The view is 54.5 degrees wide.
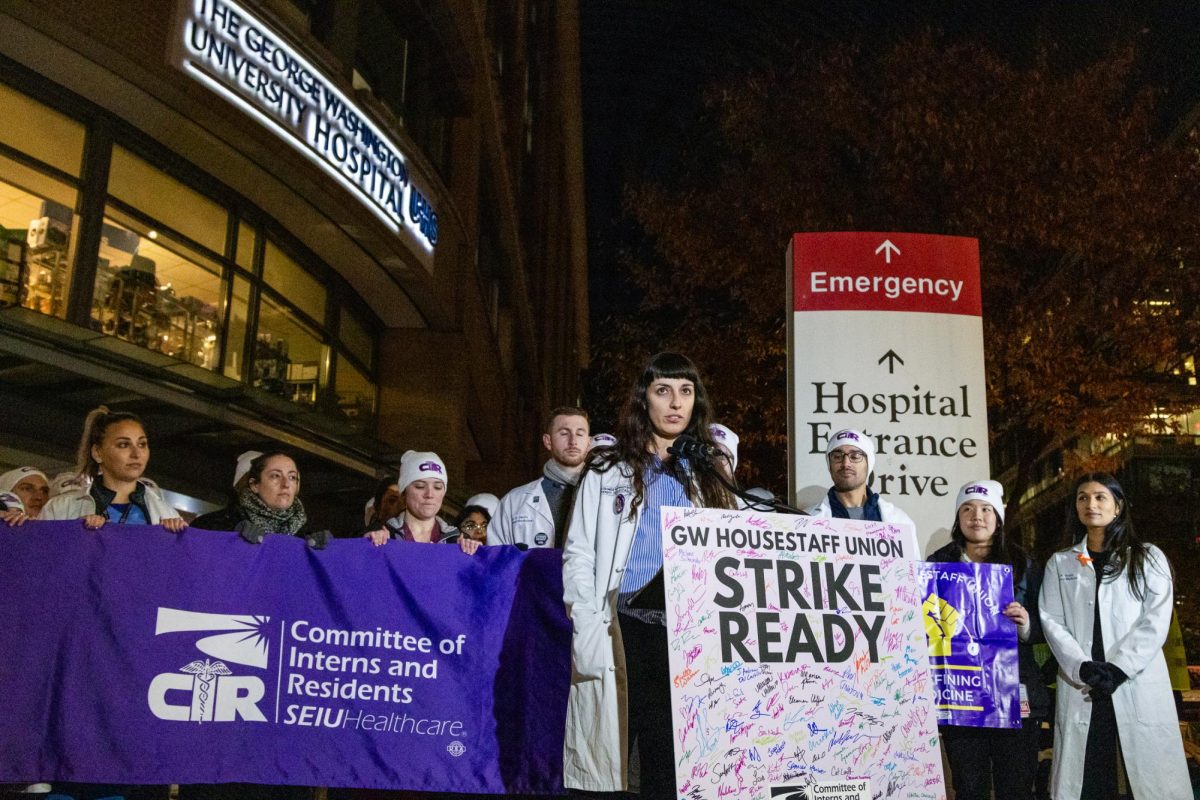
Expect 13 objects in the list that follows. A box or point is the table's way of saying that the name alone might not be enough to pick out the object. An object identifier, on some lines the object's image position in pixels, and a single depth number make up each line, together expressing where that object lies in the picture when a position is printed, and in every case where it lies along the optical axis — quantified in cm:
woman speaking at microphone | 430
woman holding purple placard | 613
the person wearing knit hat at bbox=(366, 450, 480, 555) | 711
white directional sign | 879
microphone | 448
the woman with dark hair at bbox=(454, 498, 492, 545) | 874
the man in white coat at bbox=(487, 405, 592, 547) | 725
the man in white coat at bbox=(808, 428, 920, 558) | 676
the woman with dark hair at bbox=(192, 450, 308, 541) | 662
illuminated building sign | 1159
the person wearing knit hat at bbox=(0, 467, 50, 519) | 746
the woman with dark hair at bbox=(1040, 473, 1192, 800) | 606
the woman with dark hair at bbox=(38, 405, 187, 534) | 618
